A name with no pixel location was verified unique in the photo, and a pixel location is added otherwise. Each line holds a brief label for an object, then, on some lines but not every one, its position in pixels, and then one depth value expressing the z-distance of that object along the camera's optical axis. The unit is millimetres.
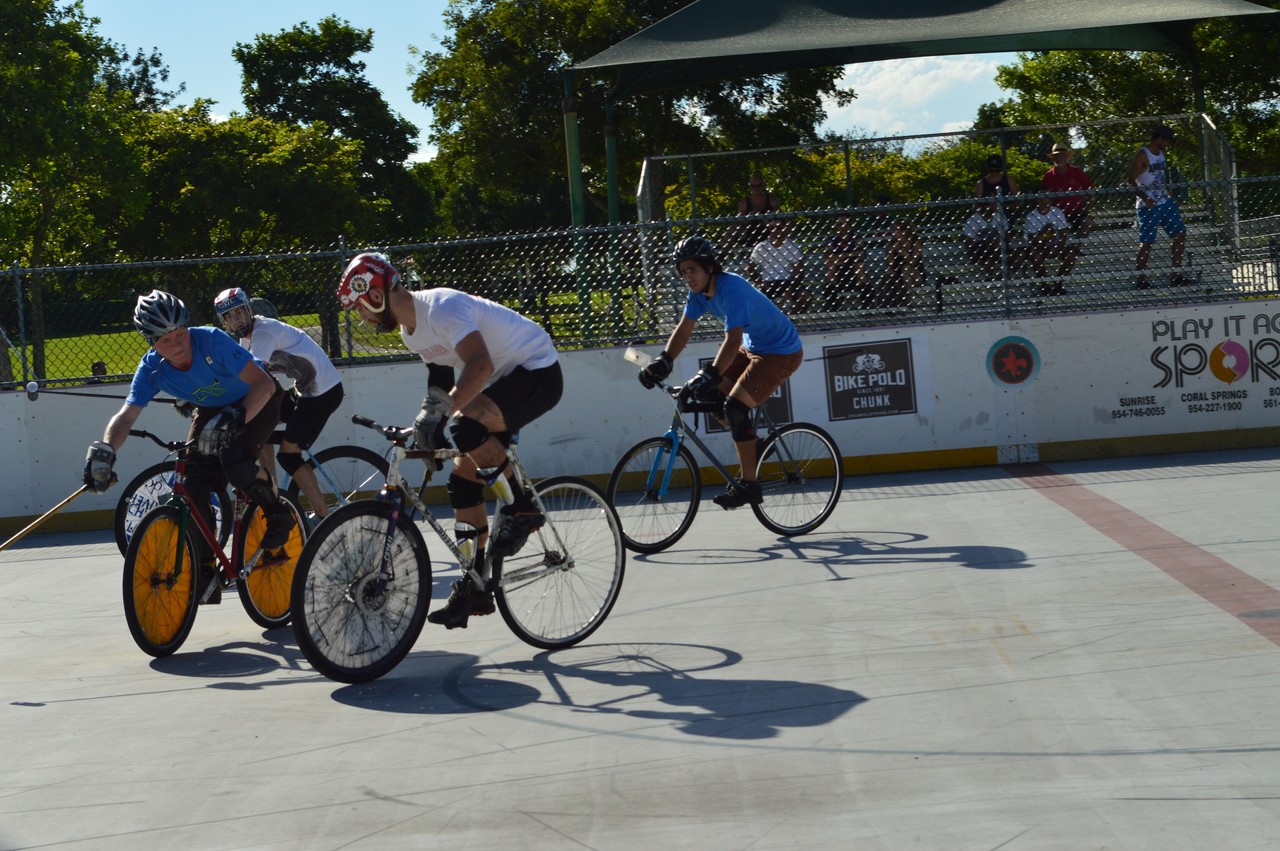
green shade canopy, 16266
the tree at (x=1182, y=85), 29625
